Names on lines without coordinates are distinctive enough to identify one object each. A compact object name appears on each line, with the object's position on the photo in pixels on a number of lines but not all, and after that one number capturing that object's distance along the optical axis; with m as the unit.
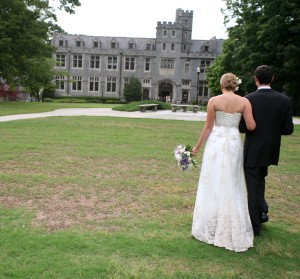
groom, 4.66
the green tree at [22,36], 25.41
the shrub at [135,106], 28.23
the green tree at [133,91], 53.66
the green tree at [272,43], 26.69
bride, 4.43
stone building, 61.53
